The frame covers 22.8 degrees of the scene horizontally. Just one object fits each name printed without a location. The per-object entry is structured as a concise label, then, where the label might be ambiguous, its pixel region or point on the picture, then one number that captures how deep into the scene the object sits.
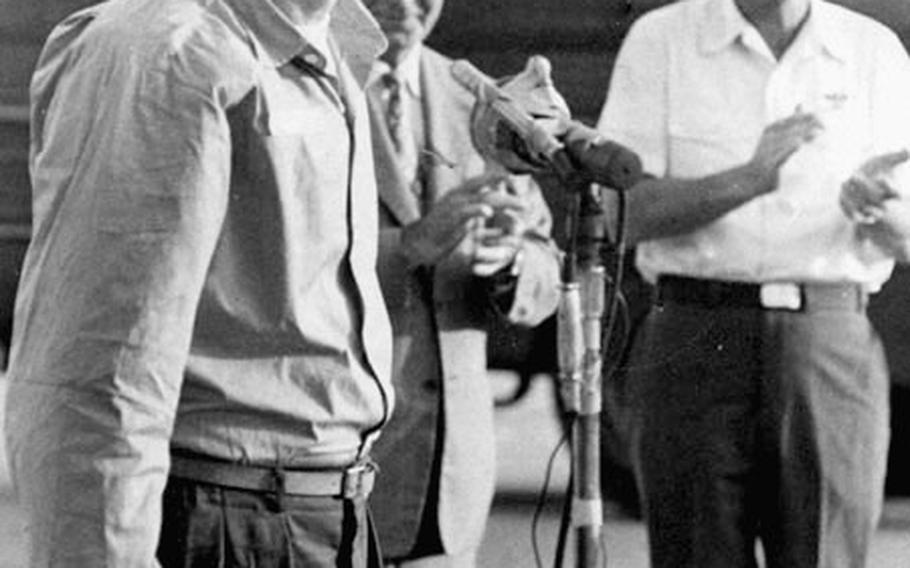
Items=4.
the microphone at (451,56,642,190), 2.84
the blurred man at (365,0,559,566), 3.37
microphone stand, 2.85
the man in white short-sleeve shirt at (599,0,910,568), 3.56
